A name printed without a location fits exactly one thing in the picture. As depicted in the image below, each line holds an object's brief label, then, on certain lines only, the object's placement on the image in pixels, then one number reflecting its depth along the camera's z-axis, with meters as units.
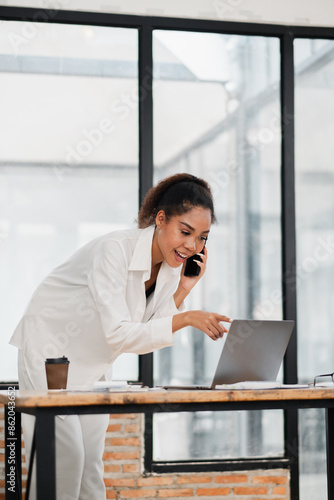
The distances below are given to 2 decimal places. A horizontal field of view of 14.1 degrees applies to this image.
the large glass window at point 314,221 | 7.96
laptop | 3.95
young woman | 4.51
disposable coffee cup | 4.12
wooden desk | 3.45
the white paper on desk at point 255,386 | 3.94
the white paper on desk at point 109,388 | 3.88
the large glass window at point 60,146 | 7.45
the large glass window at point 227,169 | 7.68
